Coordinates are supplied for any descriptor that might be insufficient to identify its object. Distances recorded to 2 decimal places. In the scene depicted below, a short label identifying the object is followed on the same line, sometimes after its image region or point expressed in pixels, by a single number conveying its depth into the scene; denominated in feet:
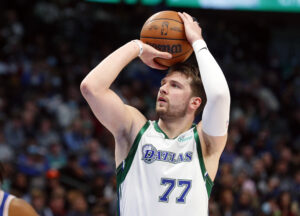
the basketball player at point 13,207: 23.75
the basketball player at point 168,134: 22.34
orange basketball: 24.71
